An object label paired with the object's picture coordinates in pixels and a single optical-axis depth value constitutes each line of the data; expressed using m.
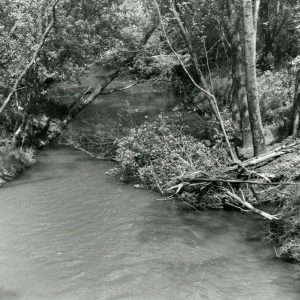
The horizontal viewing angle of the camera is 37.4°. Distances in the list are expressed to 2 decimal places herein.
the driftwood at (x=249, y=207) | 10.01
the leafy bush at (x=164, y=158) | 12.41
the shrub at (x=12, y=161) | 16.12
